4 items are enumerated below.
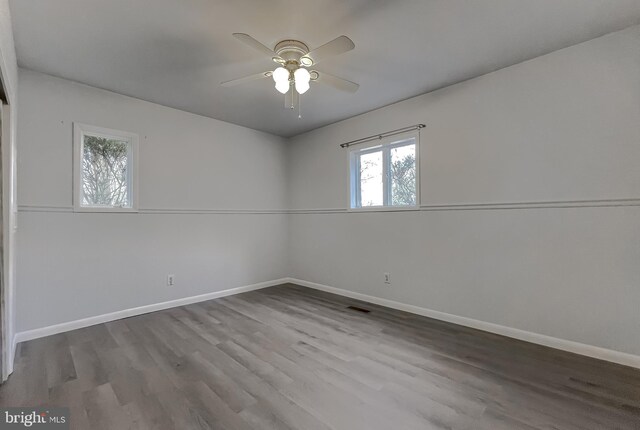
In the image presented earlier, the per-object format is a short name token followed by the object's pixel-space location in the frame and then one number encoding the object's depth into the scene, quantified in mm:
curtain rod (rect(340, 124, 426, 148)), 3391
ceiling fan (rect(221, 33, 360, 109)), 1959
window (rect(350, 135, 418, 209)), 3545
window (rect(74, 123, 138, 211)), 3020
